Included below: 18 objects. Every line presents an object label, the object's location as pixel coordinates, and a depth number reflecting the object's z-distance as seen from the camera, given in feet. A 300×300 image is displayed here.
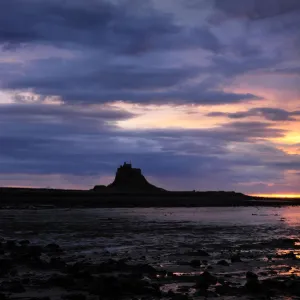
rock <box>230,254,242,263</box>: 80.75
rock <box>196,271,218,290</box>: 59.16
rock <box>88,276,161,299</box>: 55.11
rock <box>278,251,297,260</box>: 87.10
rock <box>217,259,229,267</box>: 76.84
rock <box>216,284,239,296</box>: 56.10
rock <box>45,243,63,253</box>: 91.71
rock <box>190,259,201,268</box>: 75.40
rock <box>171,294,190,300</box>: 51.55
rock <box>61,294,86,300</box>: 52.60
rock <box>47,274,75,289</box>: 59.40
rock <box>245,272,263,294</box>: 56.71
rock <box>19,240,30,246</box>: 101.86
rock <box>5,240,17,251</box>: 94.88
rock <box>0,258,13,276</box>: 67.77
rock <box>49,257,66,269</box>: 72.84
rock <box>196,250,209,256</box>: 89.17
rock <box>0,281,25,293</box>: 55.98
